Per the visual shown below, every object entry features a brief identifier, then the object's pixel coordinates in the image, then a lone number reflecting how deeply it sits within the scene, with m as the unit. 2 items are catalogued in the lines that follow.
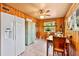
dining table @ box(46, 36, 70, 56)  1.24
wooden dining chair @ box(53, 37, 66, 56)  1.23
